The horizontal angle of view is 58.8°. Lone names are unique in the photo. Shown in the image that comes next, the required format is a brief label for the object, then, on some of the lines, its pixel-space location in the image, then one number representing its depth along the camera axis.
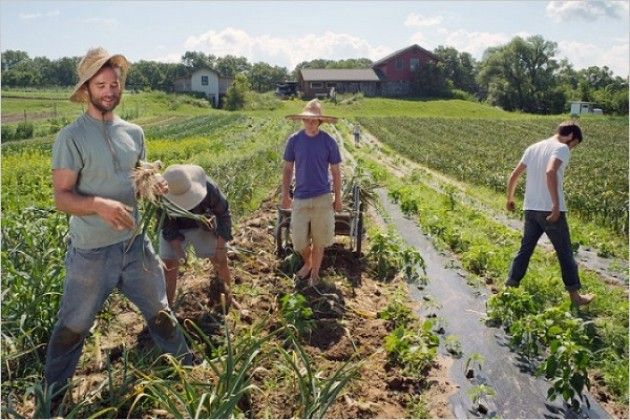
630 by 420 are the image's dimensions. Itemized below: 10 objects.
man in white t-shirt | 4.83
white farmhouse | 60.62
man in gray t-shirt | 3.01
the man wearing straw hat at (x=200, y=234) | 4.30
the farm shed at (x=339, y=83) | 61.09
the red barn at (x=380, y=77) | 61.56
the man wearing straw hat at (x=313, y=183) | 5.07
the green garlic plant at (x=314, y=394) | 2.83
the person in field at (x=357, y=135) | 21.19
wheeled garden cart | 5.90
